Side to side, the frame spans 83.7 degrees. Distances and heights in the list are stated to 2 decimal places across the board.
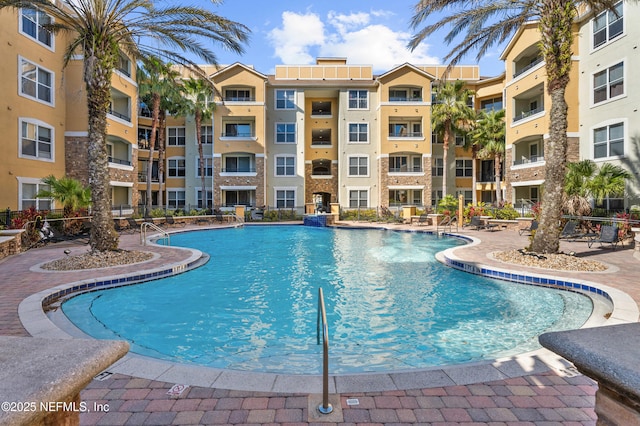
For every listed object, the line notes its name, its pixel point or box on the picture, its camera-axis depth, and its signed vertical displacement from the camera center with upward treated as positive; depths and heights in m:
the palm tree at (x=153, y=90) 25.70 +9.10
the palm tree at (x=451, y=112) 30.38 +8.35
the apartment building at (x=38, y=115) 17.08 +5.20
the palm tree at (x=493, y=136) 29.41 +6.11
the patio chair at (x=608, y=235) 12.05 -0.87
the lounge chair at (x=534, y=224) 15.45 -0.64
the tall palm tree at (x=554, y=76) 10.18 +3.86
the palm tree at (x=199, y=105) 30.11 +8.87
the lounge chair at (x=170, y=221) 23.14 -0.74
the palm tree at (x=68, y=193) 14.79 +0.68
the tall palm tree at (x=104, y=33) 10.36 +5.35
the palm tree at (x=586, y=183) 15.12 +1.13
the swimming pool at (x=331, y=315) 5.29 -2.03
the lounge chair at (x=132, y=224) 19.18 -0.79
